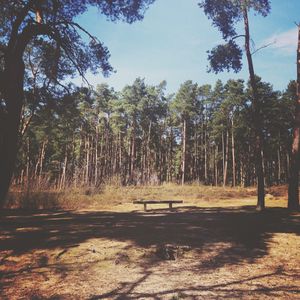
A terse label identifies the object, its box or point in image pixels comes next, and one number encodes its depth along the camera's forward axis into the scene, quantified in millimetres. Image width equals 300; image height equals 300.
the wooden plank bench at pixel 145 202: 11604
